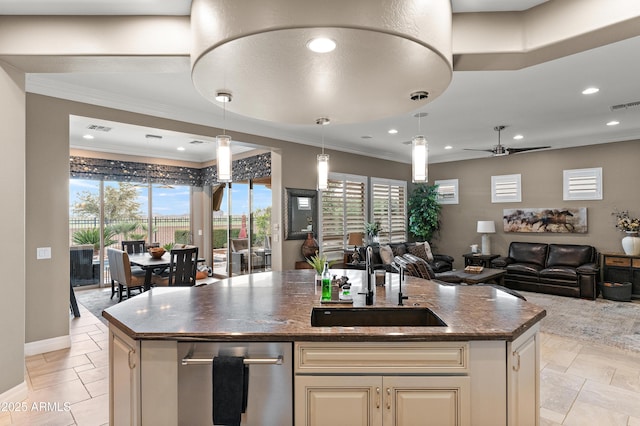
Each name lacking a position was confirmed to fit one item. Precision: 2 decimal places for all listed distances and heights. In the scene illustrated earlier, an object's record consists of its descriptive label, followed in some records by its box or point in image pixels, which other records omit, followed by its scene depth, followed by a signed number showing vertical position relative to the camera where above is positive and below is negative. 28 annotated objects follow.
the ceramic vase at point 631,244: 5.91 -0.53
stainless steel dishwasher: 1.83 -0.88
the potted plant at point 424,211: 8.31 +0.06
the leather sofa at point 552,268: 6.05 -1.01
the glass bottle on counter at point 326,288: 2.38 -0.50
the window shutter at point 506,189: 7.55 +0.54
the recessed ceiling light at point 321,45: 1.64 +0.81
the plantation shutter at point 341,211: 6.83 +0.08
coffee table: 5.61 -1.02
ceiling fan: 5.63 +1.01
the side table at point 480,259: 7.27 -0.93
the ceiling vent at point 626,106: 4.59 +1.42
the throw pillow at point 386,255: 6.57 -0.76
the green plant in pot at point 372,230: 7.35 -0.32
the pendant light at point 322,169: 3.65 +0.48
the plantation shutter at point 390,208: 7.95 +0.15
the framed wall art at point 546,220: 6.75 -0.14
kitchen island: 1.76 -0.79
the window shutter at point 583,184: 6.56 +0.55
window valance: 6.92 +0.98
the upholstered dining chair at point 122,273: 5.46 -0.91
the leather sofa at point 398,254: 6.52 -0.92
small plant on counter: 2.92 -0.41
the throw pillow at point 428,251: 7.38 -0.79
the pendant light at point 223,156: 2.60 +0.44
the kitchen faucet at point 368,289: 2.35 -0.50
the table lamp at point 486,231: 7.46 -0.37
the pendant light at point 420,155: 2.63 +0.44
